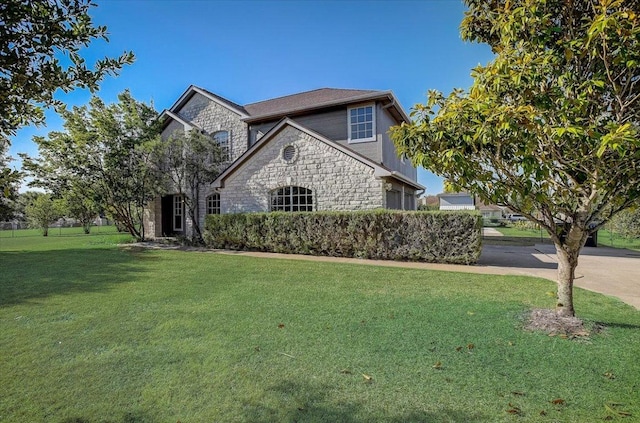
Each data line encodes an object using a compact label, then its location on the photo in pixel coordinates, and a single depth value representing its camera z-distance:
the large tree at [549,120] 3.75
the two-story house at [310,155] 13.56
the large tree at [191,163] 16.55
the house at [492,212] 58.66
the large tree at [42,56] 2.33
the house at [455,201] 45.53
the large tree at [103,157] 15.77
